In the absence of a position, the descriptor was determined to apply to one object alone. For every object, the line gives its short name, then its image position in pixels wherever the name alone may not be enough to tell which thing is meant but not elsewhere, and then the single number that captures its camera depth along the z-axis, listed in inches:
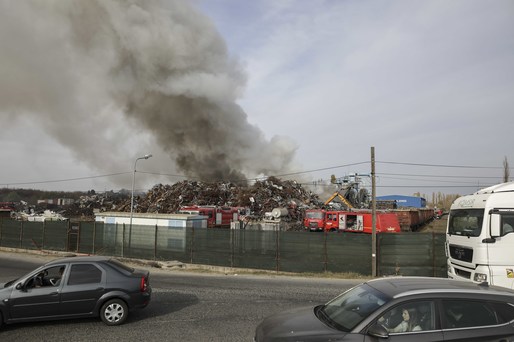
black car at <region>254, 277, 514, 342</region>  152.4
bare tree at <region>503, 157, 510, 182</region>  2150.3
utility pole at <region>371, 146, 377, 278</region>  719.1
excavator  1950.1
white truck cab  349.1
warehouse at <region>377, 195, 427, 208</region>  2897.6
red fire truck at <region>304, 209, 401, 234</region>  1198.9
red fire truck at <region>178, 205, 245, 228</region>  1369.3
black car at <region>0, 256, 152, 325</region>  290.7
